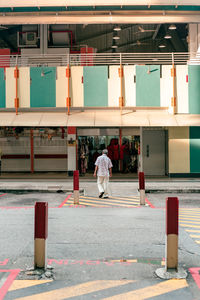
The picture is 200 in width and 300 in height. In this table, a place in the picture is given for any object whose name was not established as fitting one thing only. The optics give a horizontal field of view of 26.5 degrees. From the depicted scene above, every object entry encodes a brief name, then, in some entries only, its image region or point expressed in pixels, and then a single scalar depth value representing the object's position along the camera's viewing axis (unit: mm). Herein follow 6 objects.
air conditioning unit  27317
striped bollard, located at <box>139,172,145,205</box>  13975
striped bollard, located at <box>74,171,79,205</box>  13984
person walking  15547
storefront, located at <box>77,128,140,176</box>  25984
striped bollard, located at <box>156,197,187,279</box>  5848
